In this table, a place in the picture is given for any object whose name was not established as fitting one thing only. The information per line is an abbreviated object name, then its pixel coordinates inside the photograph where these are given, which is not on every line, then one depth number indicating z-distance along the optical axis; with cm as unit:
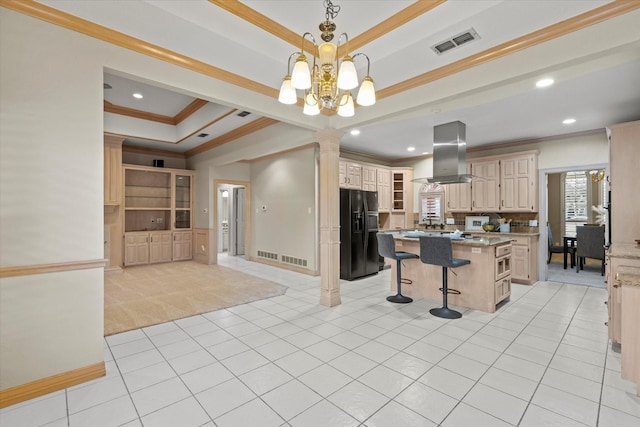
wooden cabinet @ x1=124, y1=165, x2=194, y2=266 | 700
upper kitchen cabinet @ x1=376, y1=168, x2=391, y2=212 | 695
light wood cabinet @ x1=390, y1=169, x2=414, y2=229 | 735
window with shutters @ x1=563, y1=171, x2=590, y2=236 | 817
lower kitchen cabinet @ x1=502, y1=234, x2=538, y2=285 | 535
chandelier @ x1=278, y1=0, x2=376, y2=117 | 202
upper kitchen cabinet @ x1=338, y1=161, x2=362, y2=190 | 605
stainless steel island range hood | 474
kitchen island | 380
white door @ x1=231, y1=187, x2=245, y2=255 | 883
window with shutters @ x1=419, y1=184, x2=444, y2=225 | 703
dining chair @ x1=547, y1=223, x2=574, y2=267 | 669
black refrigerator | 564
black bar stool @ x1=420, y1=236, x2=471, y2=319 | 358
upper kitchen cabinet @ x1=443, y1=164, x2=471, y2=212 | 635
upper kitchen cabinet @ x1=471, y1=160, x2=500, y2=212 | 593
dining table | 665
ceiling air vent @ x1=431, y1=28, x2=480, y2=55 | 232
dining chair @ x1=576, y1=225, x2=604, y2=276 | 587
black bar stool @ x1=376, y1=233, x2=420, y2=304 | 411
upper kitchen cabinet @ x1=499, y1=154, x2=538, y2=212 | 555
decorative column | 404
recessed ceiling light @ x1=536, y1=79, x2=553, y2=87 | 266
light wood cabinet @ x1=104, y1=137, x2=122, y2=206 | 593
